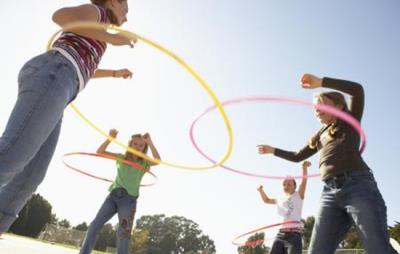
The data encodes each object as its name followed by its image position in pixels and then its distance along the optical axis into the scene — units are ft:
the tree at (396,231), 100.58
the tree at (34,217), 139.23
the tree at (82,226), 204.74
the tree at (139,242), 155.63
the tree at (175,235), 274.36
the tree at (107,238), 176.55
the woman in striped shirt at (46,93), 7.00
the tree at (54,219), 190.90
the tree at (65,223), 208.03
